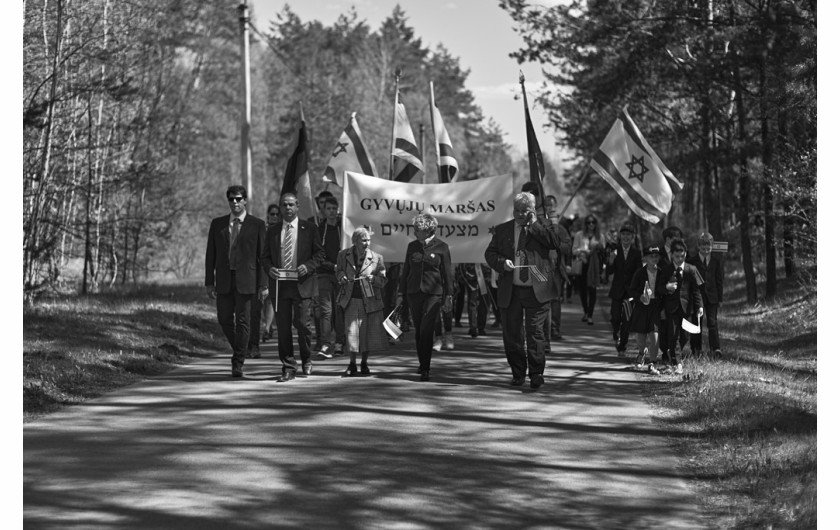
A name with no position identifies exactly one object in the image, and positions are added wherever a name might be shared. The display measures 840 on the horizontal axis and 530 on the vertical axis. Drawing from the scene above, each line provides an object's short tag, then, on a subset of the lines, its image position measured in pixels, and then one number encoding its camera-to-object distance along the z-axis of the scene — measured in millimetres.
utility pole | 22344
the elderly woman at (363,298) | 13258
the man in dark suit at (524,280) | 12305
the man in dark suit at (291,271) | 12758
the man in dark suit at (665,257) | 13883
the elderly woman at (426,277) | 13109
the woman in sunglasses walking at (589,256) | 20453
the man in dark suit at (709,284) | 14445
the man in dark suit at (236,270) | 12867
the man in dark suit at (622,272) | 15984
